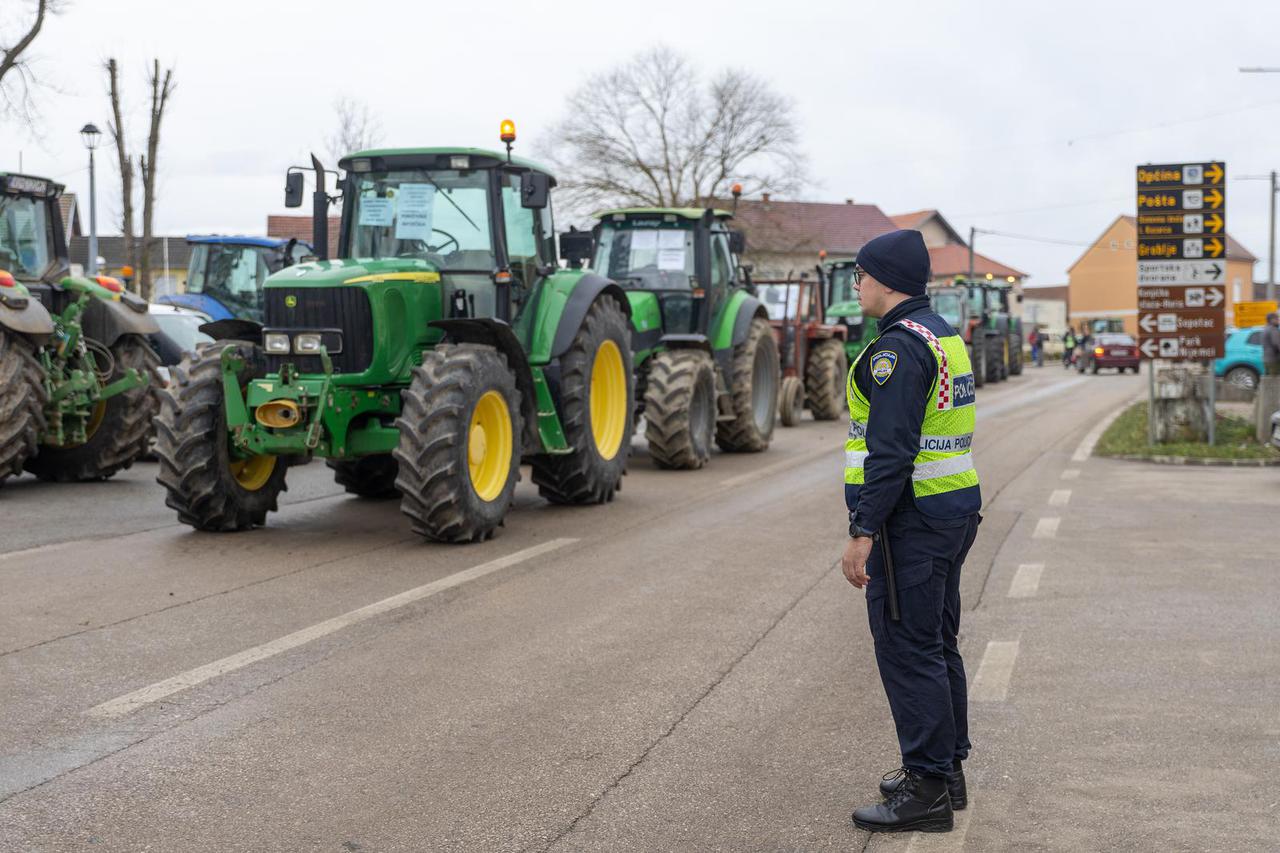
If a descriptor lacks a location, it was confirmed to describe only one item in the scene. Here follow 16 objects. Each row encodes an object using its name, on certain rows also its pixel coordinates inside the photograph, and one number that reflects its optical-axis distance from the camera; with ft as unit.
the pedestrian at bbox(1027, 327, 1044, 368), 213.05
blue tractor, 64.69
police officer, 14.57
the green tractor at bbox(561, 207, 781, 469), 52.08
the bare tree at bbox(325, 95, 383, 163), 131.85
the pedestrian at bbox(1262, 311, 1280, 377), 89.66
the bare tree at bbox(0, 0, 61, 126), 102.31
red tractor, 73.20
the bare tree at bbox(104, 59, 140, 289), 124.36
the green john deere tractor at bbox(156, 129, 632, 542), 31.94
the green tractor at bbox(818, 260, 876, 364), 95.91
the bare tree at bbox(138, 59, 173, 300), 124.57
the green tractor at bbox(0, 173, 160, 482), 43.86
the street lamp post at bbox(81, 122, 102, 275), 112.70
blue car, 109.70
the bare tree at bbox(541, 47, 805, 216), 186.70
